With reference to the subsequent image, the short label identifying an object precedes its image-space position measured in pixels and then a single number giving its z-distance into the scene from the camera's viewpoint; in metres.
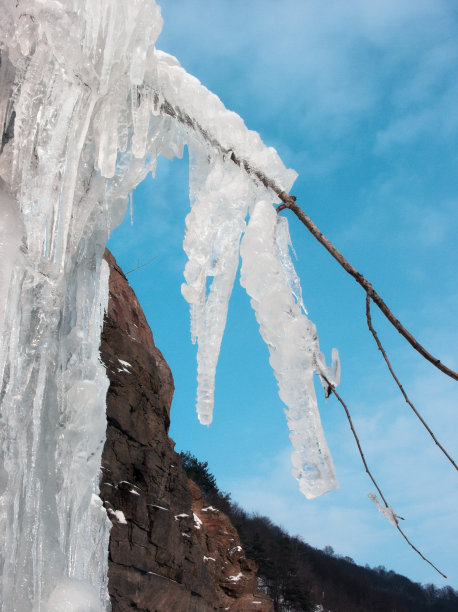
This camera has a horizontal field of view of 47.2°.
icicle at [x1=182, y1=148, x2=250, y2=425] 1.92
